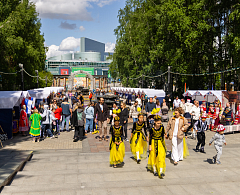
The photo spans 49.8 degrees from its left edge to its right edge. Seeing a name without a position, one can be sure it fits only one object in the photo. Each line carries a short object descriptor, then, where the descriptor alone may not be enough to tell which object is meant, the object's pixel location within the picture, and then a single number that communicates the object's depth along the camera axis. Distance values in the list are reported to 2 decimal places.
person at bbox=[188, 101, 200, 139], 12.35
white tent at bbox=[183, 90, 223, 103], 18.02
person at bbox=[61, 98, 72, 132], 14.16
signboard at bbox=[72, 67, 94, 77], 124.07
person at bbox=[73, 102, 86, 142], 11.98
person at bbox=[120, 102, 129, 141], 11.44
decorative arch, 102.07
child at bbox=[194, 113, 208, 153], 9.73
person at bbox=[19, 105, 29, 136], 13.34
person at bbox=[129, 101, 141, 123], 13.26
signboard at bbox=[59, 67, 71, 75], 124.19
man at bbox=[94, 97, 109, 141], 11.80
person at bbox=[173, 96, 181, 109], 19.03
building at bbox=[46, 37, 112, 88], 109.25
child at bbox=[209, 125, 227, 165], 8.12
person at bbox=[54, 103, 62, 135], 13.64
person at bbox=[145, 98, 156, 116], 13.73
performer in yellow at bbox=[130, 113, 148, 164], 8.24
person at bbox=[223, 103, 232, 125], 14.60
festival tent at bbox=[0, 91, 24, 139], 12.44
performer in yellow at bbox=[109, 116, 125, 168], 7.69
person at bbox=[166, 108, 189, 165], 8.13
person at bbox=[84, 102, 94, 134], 13.57
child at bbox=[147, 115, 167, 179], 6.90
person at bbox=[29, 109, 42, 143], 11.80
